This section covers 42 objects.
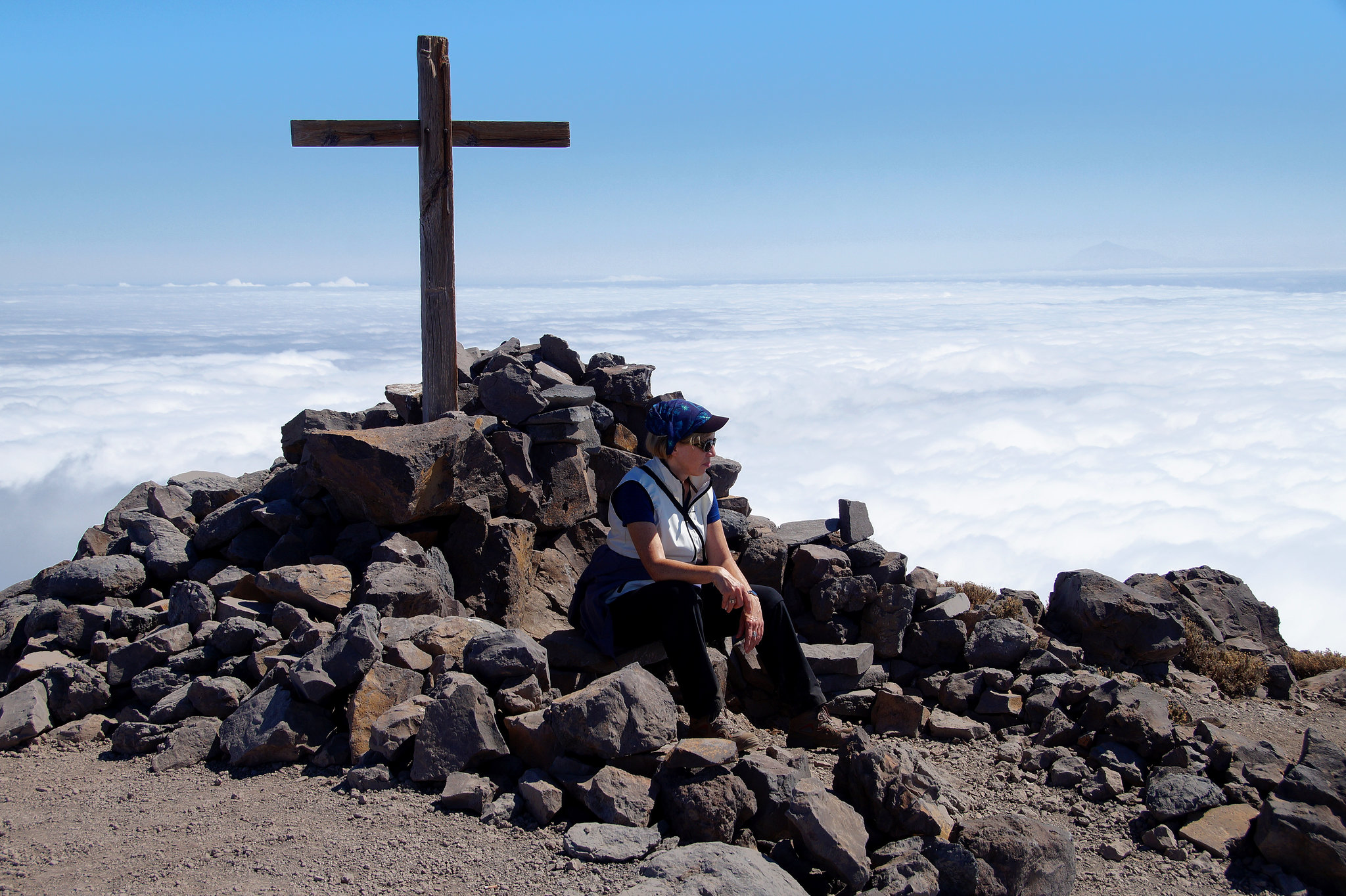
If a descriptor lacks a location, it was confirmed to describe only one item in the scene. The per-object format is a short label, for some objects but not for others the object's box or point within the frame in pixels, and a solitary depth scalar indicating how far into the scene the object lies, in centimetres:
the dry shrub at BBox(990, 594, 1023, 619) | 772
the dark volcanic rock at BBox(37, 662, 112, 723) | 549
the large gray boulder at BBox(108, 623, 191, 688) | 564
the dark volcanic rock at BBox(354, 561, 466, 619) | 586
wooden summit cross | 709
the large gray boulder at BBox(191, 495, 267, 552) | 694
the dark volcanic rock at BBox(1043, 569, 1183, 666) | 746
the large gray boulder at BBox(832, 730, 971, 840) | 429
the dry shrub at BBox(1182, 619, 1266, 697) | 752
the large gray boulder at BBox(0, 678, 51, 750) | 524
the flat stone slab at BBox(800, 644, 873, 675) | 668
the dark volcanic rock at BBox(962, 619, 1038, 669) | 700
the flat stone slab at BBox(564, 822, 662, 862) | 387
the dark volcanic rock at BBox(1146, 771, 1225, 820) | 489
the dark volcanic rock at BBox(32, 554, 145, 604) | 653
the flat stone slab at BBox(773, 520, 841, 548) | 784
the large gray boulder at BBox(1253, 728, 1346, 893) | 434
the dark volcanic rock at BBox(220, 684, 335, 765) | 473
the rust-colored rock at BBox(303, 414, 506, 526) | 651
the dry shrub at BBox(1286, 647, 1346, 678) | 830
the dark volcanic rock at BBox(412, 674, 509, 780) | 438
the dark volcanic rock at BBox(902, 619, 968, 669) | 721
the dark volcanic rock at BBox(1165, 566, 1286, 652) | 859
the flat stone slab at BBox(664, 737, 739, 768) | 417
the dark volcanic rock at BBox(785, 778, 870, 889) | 390
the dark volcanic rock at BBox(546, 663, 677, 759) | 424
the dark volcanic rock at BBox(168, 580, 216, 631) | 593
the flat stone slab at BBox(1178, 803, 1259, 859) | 466
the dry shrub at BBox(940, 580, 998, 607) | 856
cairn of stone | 421
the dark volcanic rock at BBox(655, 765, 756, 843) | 405
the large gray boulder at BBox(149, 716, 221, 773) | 489
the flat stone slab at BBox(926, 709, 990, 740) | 629
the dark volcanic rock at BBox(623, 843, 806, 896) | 358
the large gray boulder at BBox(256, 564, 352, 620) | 589
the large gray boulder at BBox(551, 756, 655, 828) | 408
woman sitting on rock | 476
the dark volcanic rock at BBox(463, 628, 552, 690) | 484
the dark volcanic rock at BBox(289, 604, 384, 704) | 488
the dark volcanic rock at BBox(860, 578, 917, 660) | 728
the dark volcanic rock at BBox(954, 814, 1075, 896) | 406
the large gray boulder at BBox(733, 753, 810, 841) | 417
